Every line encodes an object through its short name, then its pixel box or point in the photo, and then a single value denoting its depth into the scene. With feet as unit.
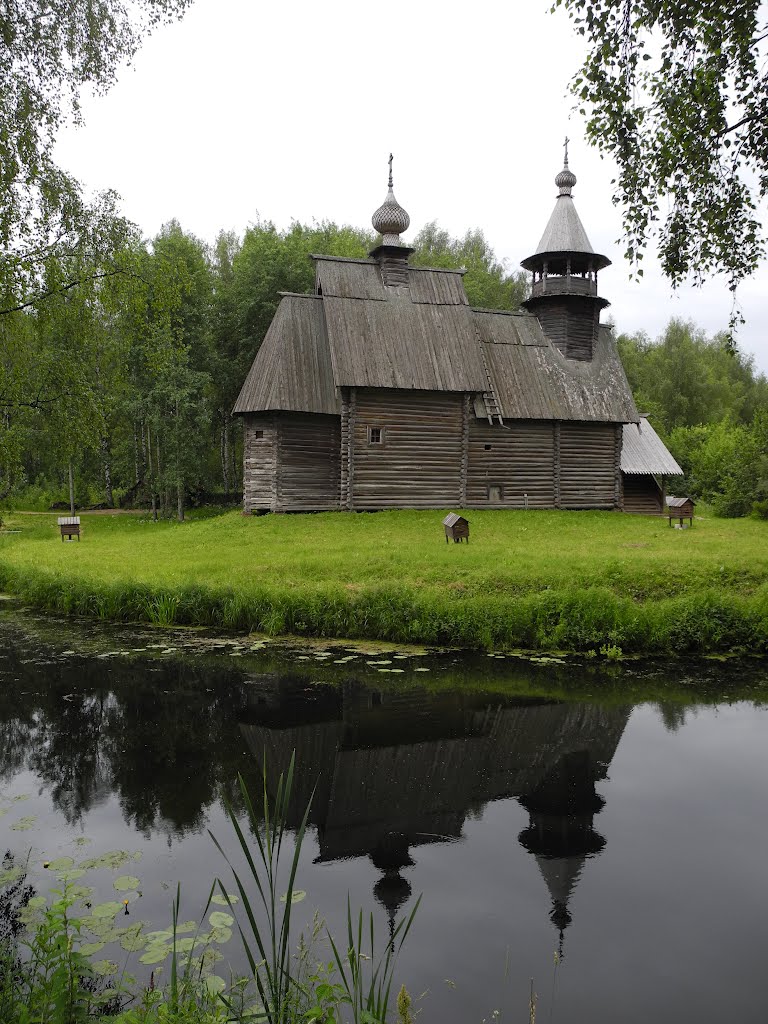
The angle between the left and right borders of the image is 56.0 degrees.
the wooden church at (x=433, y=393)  79.71
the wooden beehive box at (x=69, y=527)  71.87
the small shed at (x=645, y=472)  95.35
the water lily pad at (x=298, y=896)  16.76
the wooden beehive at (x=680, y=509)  73.82
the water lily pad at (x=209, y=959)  14.17
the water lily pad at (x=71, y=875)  17.34
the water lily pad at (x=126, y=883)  17.15
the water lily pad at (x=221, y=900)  16.80
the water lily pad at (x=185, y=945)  14.52
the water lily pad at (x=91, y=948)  14.34
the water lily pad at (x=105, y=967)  13.93
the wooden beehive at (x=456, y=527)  59.21
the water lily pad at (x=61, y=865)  17.89
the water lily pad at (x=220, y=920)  15.57
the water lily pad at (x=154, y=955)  14.11
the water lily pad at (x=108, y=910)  15.80
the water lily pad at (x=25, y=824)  20.12
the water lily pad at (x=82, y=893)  16.53
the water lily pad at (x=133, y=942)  14.74
